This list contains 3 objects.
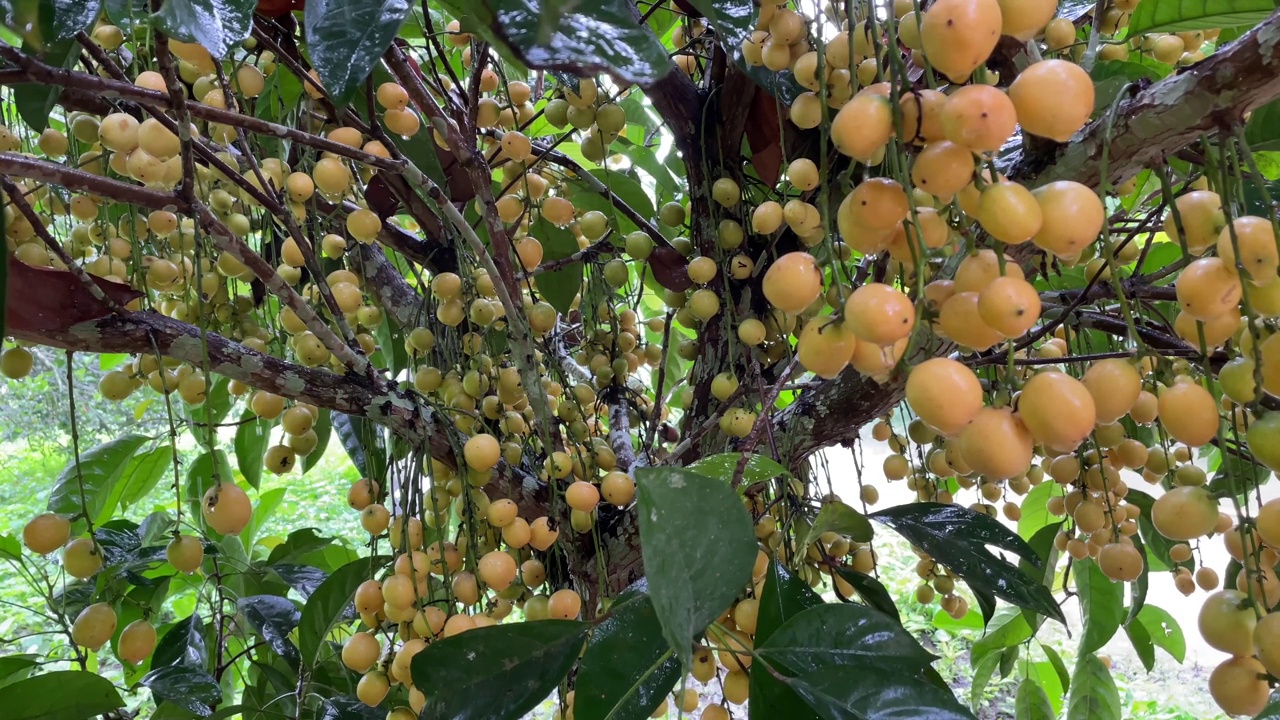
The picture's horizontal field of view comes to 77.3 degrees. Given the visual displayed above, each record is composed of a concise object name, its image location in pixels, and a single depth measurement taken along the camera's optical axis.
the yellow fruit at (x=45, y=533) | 0.67
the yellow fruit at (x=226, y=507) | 0.60
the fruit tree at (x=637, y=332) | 0.35
